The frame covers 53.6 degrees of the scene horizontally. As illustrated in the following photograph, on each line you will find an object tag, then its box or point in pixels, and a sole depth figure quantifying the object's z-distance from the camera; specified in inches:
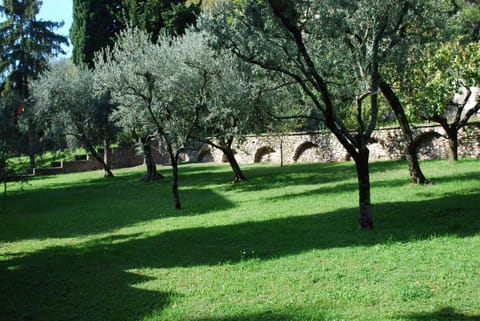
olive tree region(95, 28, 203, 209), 625.6
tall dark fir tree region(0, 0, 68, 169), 1512.1
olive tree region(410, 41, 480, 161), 465.7
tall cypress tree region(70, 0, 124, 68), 1553.9
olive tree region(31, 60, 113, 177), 1171.9
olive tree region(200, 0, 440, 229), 386.0
